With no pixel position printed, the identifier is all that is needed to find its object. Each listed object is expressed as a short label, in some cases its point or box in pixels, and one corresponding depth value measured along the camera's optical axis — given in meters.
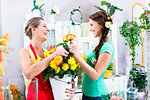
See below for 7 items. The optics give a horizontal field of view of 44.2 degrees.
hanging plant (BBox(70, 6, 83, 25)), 1.95
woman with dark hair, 1.22
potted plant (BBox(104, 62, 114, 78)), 2.12
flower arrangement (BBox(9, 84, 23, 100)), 0.71
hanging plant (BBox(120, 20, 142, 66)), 2.43
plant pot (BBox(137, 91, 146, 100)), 2.63
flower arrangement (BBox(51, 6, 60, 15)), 1.71
